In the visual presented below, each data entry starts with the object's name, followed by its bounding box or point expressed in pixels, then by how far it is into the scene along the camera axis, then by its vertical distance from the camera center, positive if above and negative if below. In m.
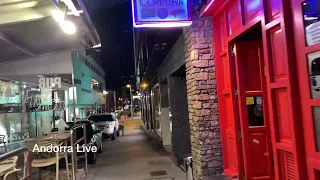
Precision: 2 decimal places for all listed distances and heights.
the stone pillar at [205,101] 5.55 +0.10
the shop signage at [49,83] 10.08 +1.08
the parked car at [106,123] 16.33 -0.68
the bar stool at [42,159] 6.16 -0.96
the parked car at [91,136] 10.25 -0.93
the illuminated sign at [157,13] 5.27 +1.71
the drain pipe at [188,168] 5.35 -1.13
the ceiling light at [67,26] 6.91 +2.06
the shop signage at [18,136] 10.62 -0.78
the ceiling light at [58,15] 6.56 +2.20
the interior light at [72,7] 6.30 +2.39
